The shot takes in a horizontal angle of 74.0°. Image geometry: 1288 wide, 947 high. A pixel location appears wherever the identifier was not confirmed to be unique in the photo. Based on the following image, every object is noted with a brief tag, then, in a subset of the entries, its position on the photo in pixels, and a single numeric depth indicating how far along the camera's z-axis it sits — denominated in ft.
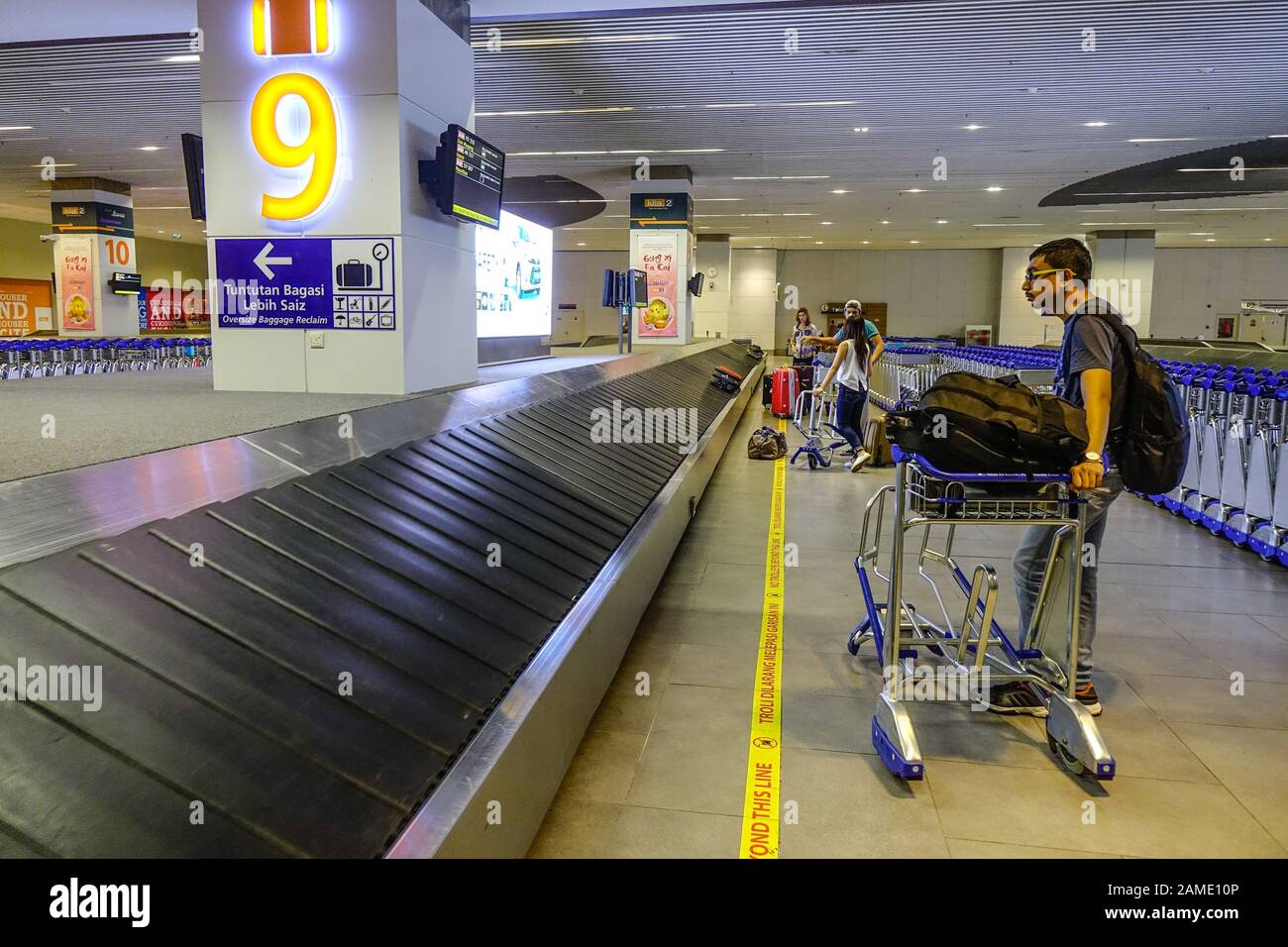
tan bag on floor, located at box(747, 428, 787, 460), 35.24
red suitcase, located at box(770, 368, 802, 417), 46.55
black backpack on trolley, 9.74
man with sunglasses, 10.80
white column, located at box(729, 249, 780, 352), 126.62
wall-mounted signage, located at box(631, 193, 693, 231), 66.49
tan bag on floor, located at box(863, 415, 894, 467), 30.17
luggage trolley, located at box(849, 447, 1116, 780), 9.75
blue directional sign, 21.44
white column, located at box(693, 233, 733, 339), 106.11
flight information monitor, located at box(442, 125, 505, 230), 22.00
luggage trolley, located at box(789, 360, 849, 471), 33.12
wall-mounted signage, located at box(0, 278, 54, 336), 98.48
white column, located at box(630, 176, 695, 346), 66.54
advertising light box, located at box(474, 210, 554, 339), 37.52
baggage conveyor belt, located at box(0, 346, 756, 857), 5.22
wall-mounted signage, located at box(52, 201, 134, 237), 68.28
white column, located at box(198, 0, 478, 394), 20.85
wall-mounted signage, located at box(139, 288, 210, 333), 119.34
